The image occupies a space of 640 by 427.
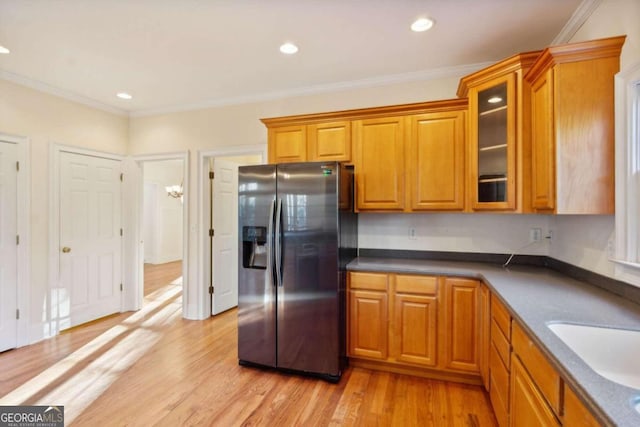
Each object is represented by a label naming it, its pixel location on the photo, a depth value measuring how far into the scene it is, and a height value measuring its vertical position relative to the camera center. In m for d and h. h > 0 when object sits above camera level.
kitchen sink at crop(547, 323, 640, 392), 1.22 -0.54
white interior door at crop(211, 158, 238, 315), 3.88 -0.29
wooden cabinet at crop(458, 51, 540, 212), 2.11 +0.57
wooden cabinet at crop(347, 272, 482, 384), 2.28 -0.86
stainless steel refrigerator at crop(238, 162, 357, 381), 2.39 -0.42
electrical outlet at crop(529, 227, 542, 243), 2.59 -0.16
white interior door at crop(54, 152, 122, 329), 3.37 -0.30
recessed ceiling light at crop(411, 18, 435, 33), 2.09 +1.33
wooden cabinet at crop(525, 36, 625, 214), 1.67 +0.51
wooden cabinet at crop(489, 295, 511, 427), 1.62 -0.85
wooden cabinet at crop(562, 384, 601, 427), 0.83 -0.57
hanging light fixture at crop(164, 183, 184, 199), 7.25 +0.55
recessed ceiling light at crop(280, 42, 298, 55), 2.41 +1.33
